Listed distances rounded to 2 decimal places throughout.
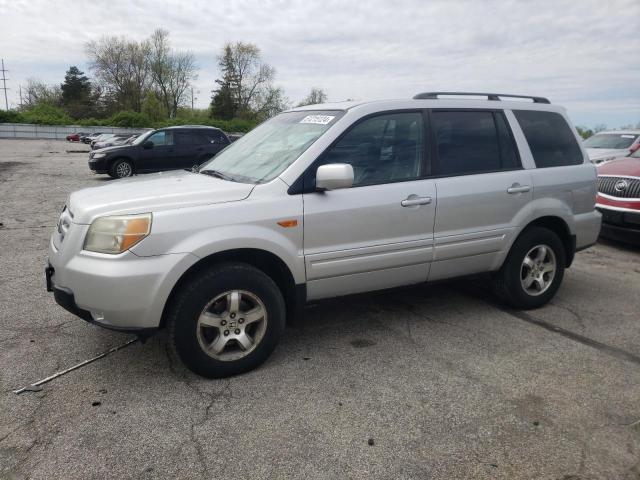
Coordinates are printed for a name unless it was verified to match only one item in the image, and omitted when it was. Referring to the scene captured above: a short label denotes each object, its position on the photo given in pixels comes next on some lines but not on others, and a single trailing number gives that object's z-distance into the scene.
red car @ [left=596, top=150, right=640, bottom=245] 7.07
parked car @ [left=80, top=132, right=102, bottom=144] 48.66
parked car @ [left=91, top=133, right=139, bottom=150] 28.49
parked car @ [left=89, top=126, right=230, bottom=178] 15.84
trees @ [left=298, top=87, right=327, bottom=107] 66.76
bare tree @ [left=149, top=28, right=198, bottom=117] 69.50
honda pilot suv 3.12
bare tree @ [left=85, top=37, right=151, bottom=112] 67.88
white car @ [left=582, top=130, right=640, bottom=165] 12.69
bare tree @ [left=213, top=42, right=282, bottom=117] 72.88
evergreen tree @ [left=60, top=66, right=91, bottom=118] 72.21
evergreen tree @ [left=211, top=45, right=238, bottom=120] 72.25
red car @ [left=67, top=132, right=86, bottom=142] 54.09
